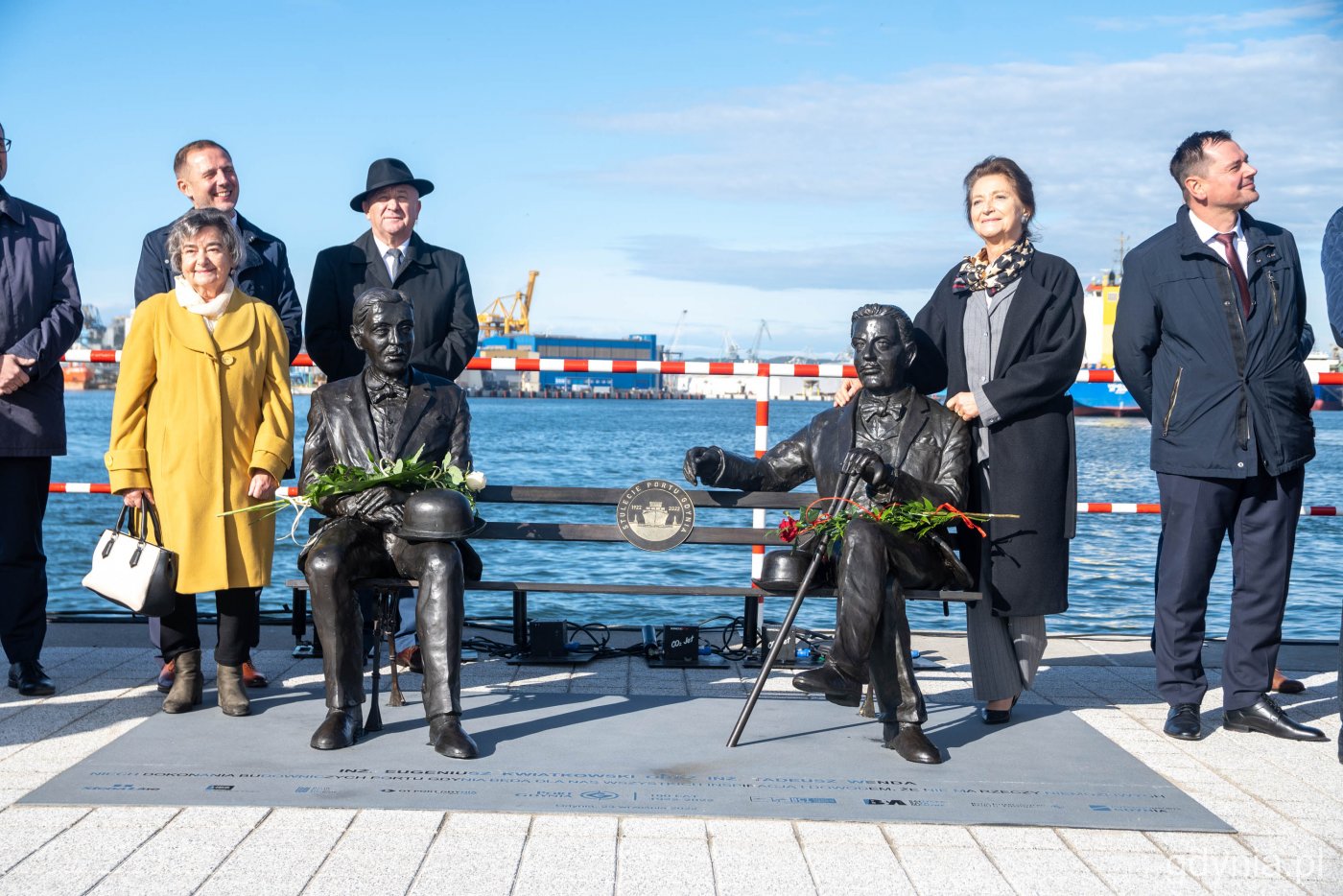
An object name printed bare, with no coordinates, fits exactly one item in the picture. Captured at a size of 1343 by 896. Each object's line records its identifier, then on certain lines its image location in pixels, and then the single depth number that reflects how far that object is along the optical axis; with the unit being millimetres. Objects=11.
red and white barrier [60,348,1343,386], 6422
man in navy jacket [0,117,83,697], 5102
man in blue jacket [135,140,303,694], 5295
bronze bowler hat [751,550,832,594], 4574
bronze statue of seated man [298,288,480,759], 4359
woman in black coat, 4852
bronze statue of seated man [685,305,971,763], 4305
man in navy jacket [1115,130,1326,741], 4844
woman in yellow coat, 4781
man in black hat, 5570
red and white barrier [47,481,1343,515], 6500
